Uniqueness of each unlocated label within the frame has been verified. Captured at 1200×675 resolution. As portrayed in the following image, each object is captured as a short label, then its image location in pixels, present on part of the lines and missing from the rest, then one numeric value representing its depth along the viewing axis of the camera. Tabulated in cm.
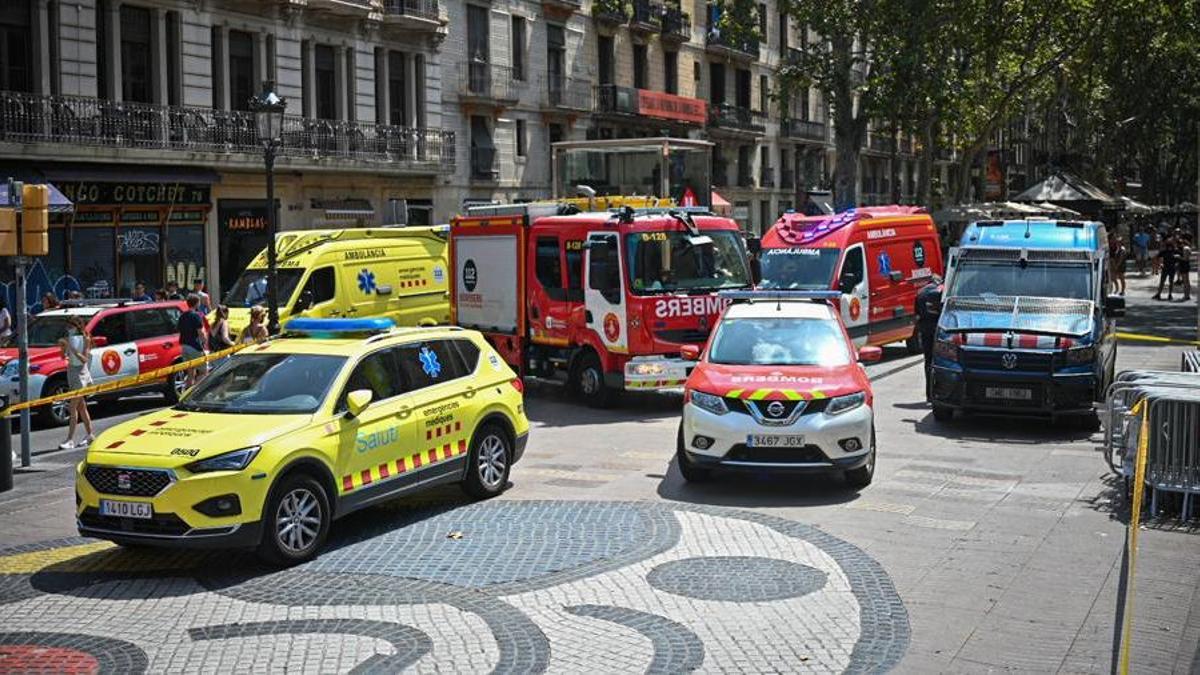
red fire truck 1850
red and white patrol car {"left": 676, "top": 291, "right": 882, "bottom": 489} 1216
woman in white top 1614
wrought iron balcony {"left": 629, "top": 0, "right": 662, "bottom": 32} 4819
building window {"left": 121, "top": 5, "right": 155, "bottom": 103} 2980
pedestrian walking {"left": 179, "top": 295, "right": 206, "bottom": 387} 1941
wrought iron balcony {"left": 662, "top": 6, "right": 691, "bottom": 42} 5072
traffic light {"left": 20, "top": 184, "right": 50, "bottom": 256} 1460
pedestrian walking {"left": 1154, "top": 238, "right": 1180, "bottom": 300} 3828
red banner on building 4791
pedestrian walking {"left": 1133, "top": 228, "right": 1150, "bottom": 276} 5268
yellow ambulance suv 953
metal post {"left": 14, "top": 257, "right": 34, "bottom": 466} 1474
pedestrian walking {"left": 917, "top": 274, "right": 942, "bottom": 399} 1822
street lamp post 2025
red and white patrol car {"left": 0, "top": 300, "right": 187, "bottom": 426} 1870
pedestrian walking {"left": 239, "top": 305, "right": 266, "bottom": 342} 1938
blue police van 1548
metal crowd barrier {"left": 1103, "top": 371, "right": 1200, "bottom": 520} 1092
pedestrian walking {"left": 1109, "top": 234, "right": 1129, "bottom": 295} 3544
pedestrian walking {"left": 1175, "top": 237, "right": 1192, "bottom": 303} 3916
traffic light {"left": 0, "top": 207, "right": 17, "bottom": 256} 1451
